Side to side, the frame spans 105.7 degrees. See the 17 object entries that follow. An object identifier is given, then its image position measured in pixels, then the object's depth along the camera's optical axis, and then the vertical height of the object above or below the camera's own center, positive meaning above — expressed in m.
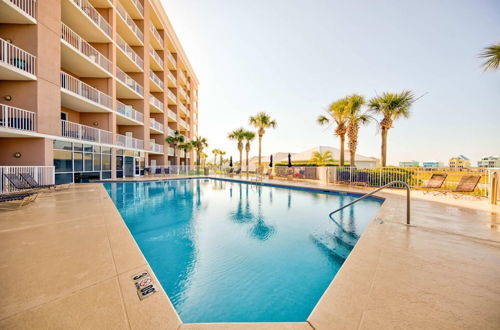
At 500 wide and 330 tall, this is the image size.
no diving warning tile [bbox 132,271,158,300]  1.96 -1.36
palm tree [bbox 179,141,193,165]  27.00 +2.31
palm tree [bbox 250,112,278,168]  24.94 +5.30
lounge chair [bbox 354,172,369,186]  12.74 -1.11
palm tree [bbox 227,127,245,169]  28.20 +4.06
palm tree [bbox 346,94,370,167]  15.71 +3.70
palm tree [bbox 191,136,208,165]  27.95 +2.78
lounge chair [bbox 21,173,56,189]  7.40 -0.84
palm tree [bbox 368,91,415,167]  13.35 +4.05
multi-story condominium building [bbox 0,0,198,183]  9.31 +5.08
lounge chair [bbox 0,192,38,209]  5.18 -1.01
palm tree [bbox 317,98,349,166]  16.41 +4.01
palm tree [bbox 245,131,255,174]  27.79 +3.61
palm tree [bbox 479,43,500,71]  6.83 +3.91
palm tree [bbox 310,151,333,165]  29.14 +0.88
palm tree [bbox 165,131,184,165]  24.37 +2.93
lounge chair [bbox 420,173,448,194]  9.18 -0.91
